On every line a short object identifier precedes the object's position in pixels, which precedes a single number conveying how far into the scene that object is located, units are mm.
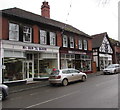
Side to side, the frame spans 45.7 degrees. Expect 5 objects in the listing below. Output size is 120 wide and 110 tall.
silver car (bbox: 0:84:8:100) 8996
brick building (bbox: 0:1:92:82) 14422
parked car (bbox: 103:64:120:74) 22578
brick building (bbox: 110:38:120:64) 36297
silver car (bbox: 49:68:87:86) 13452
